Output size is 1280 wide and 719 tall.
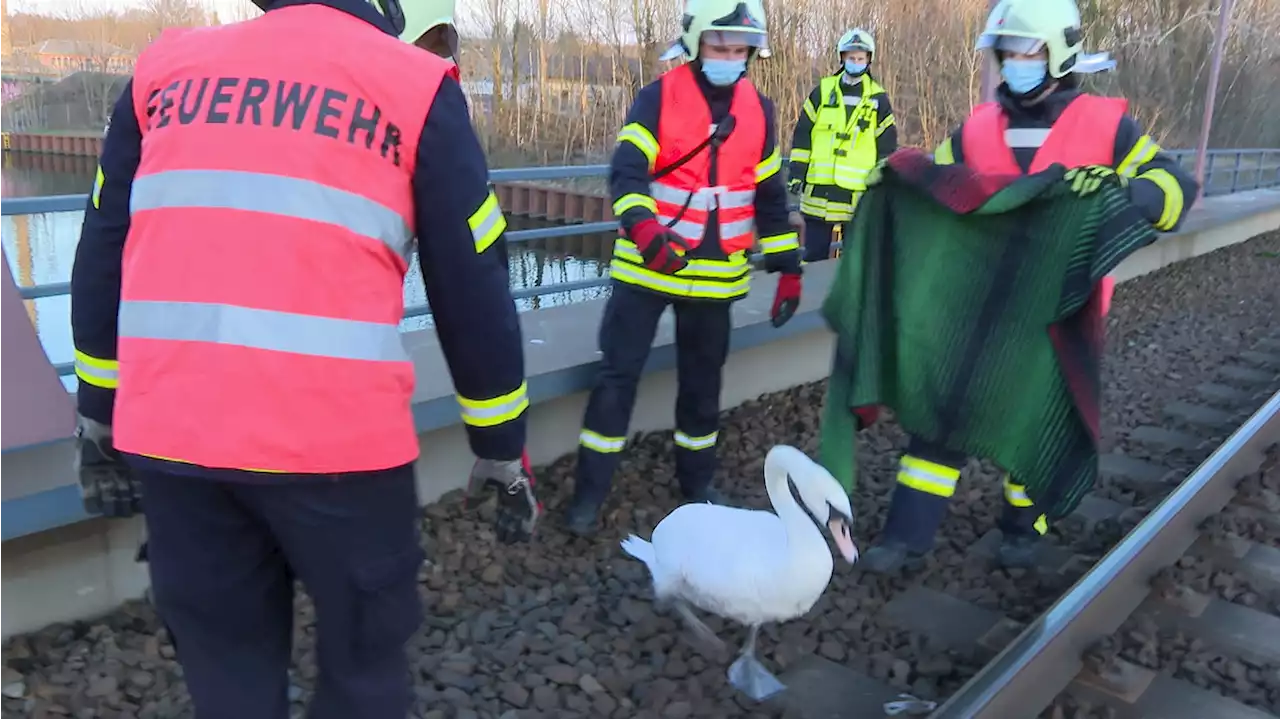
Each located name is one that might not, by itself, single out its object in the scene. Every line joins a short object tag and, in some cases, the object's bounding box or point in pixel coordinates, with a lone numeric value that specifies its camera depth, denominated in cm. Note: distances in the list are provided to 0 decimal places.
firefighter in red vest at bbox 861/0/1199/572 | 312
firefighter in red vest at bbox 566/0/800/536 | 363
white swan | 291
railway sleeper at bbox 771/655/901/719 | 303
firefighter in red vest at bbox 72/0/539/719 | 160
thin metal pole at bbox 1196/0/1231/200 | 1245
